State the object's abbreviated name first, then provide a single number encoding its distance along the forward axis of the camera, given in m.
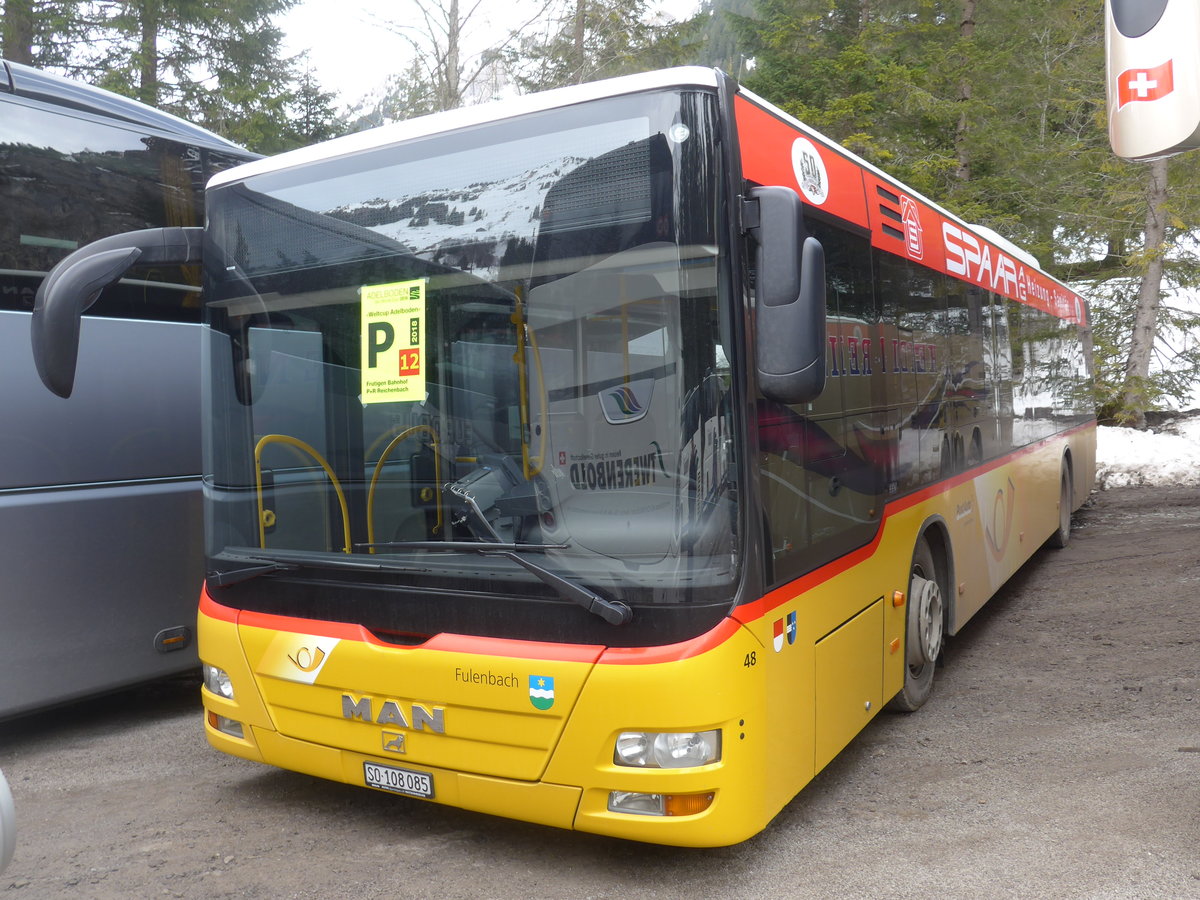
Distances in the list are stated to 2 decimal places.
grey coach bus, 5.20
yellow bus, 3.27
